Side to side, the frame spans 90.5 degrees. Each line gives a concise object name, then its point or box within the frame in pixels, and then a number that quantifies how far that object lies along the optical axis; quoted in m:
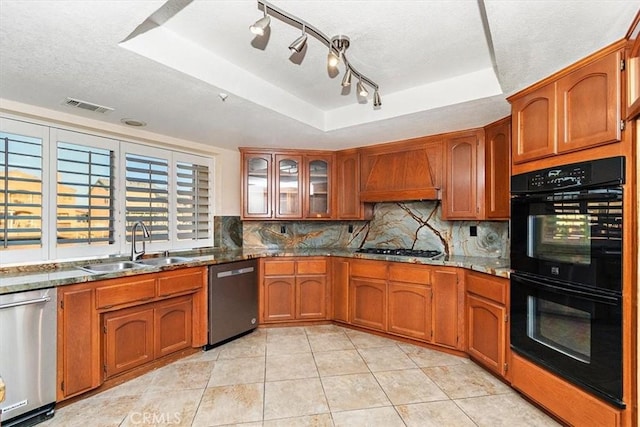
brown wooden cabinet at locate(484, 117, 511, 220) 2.69
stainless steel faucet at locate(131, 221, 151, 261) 2.92
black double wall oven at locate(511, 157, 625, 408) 1.63
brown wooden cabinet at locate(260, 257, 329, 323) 3.58
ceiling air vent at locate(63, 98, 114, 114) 2.31
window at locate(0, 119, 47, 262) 2.32
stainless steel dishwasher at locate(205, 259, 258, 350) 3.03
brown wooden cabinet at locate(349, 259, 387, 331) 3.28
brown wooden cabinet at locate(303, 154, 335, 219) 3.87
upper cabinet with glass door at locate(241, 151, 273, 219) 3.78
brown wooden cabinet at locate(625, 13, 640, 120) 1.50
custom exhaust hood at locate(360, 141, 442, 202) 3.24
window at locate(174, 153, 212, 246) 3.53
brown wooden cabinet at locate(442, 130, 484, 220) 2.98
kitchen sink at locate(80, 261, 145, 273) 2.60
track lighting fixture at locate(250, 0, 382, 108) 1.43
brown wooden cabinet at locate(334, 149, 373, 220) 3.76
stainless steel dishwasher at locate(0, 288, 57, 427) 1.86
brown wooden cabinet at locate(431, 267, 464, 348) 2.84
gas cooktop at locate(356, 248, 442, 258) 3.32
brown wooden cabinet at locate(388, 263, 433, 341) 3.01
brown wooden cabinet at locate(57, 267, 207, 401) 2.12
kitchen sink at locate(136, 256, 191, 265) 2.92
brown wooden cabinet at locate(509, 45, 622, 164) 1.64
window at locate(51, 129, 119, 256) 2.63
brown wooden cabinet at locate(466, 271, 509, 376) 2.36
